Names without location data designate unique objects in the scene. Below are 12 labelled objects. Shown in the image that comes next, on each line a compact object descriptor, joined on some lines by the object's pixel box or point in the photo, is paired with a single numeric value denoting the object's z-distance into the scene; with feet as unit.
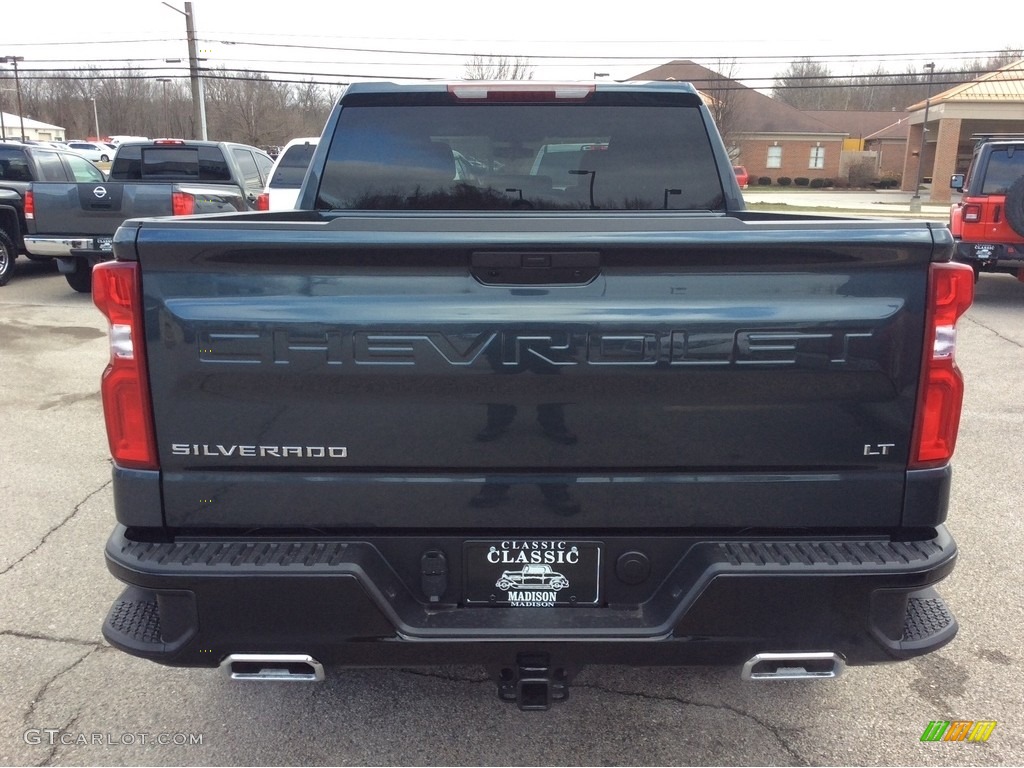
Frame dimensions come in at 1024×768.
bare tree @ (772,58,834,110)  231.09
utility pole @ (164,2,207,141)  106.63
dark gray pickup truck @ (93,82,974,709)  6.82
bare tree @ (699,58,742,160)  177.88
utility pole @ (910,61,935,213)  112.92
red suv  34.99
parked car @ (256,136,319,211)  38.42
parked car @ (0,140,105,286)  38.86
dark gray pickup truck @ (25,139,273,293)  33.37
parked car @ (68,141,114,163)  144.33
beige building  130.00
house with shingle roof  210.38
